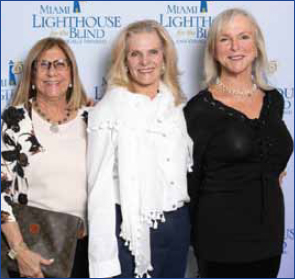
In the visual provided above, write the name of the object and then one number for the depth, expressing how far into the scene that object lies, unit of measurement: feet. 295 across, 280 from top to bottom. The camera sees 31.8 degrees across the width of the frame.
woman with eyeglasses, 5.93
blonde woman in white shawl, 5.52
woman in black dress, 5.85
